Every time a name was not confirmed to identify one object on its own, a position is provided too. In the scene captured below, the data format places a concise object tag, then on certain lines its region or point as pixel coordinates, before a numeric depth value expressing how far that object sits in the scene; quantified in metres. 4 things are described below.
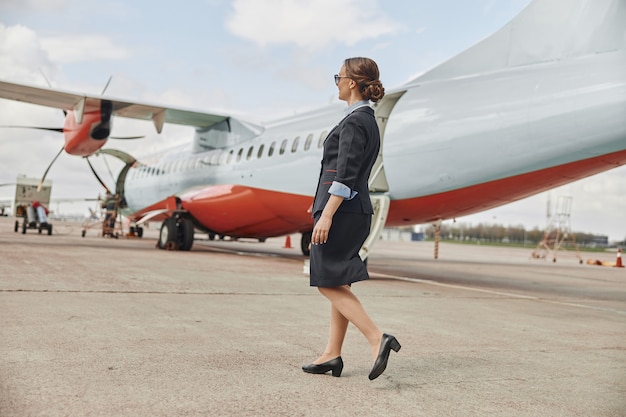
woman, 3.34
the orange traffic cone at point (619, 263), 21.26
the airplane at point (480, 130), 7.69
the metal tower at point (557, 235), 27.06
